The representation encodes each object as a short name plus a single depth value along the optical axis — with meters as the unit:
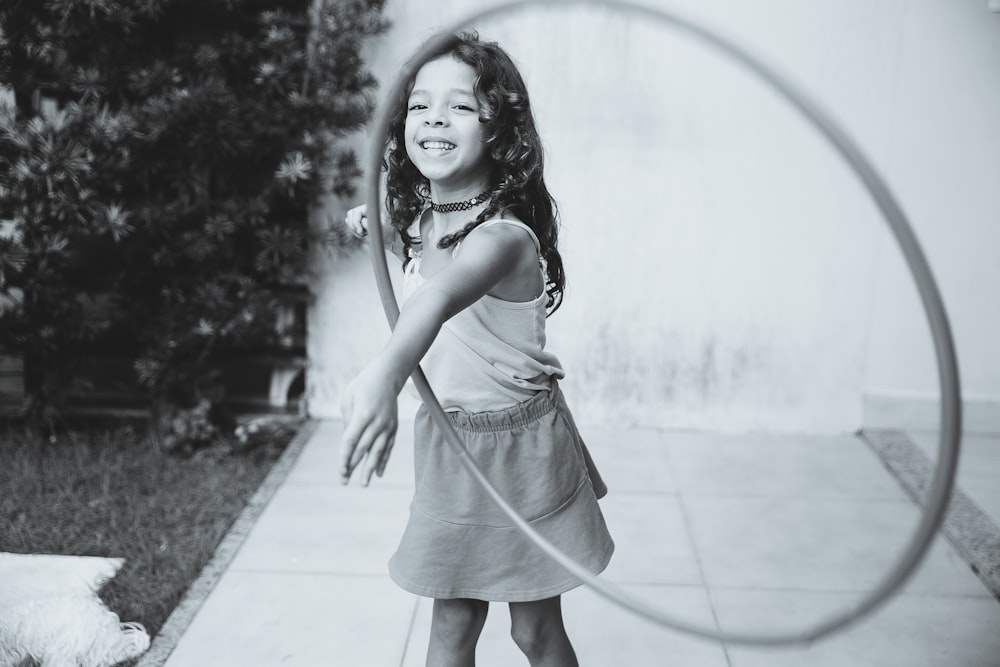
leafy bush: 3.35
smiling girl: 1.76
